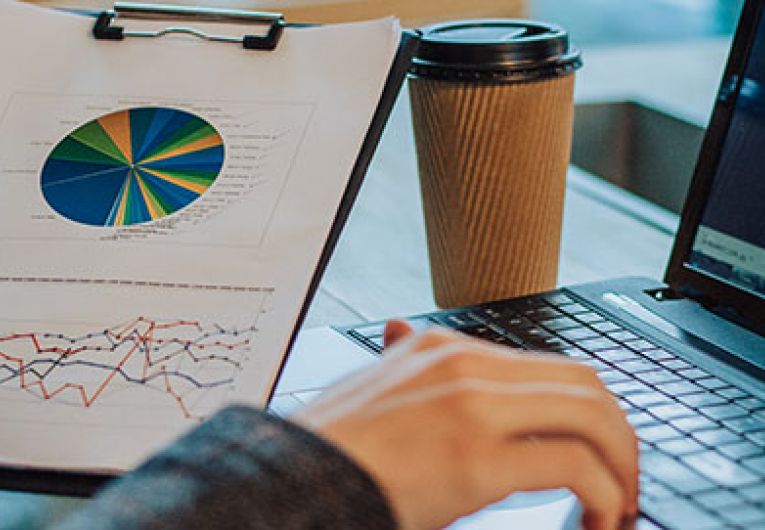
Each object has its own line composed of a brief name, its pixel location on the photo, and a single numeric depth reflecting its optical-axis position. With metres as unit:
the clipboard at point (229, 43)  0.77
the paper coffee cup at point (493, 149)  0.95
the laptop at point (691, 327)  0.82
